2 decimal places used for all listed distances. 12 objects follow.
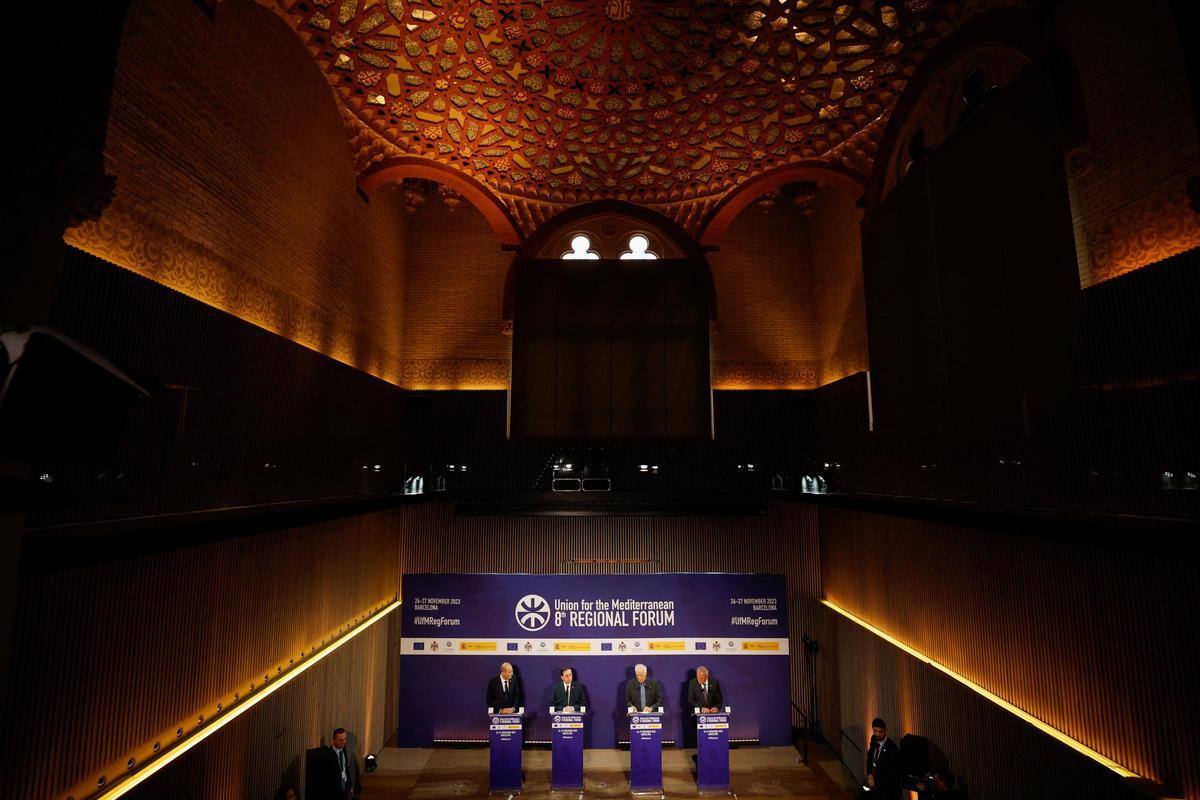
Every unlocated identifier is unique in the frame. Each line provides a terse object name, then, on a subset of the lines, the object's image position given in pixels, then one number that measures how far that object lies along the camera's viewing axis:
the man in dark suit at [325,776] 6.74
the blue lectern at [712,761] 8.09
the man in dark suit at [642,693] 8.87
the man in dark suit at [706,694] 8.88
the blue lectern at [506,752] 8.08
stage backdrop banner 9.61
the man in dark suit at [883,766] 6.91
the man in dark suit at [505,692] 9.00
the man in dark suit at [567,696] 9.16
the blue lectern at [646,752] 8.07
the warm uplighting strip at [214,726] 4.26
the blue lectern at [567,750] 8.14
